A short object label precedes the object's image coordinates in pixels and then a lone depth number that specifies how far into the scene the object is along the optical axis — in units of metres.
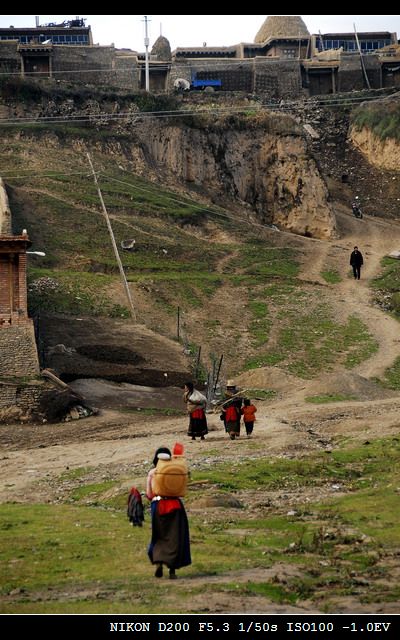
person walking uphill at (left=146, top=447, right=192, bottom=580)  21.70
